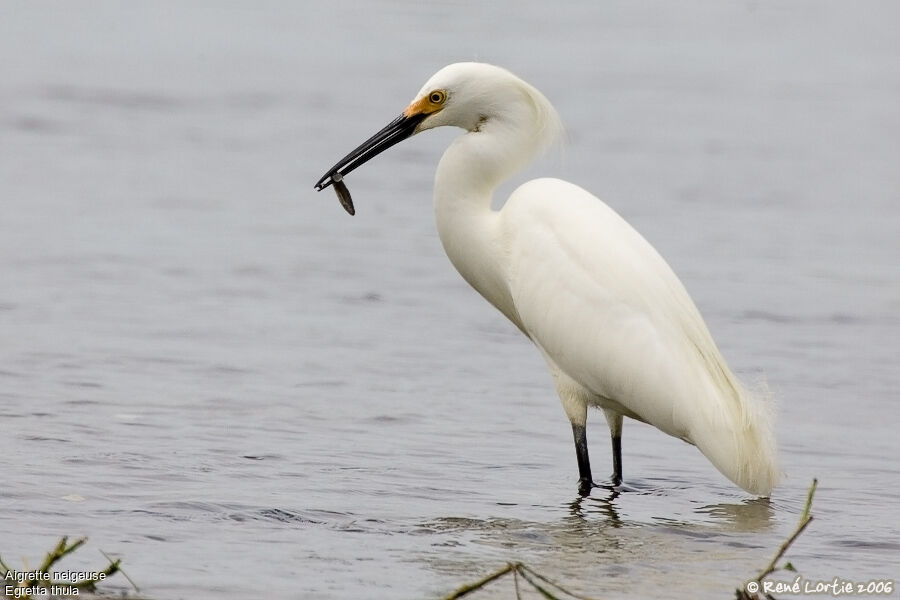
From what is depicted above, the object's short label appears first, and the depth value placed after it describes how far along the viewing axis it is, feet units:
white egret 44.14
